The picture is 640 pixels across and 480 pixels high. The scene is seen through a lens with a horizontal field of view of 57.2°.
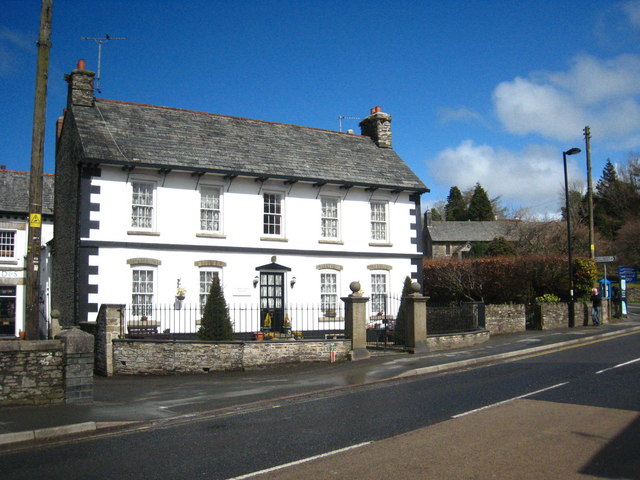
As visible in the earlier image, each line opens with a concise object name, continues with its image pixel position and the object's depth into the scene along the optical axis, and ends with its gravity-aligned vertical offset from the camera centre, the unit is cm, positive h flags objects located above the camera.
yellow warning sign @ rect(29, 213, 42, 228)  1173 +152
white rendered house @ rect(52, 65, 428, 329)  2092 +326
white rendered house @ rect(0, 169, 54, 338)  3052 +189
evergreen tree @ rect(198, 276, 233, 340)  1773 -85
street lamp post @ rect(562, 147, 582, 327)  2738 +68
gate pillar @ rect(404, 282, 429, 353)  1892 -93
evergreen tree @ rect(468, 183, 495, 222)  8881 +1283
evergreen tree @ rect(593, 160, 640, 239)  6612 +998
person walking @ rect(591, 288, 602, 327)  2867 -78
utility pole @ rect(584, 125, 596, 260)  3391 +783
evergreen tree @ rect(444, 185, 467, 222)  9356 +1422
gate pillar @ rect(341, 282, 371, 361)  1788 -93
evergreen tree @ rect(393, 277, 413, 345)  1956 -116
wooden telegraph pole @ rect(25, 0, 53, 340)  1175 +250
